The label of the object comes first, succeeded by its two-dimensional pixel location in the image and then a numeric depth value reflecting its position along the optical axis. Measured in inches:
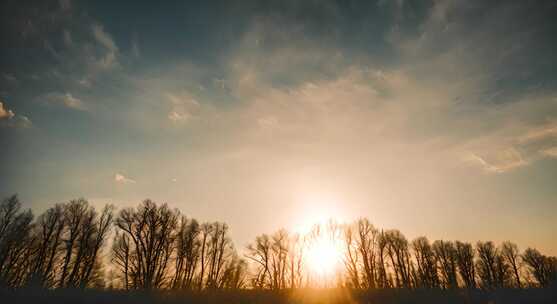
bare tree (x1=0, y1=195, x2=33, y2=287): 1093.8
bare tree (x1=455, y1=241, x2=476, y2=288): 1947.7
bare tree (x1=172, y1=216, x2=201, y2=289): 1358.3
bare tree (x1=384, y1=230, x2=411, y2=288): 1777.8
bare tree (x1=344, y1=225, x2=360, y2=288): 1561.3
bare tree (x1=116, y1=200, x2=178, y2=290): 1168.2
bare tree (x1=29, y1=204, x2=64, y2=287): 1110.4
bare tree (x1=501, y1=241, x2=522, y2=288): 2022.5
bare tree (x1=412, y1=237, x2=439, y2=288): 1881.2
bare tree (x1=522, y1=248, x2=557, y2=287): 2009.1
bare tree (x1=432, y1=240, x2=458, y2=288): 1906.3
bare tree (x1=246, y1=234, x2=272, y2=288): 1660.9
